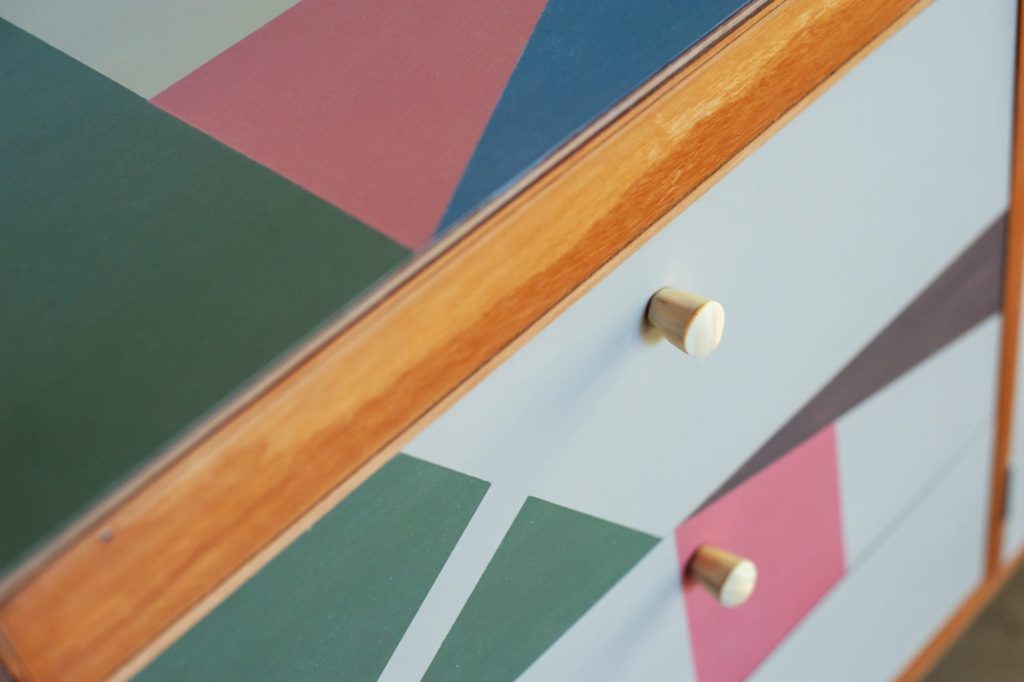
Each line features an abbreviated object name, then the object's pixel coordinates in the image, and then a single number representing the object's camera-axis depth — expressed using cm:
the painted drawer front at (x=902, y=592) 131
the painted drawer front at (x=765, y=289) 102
